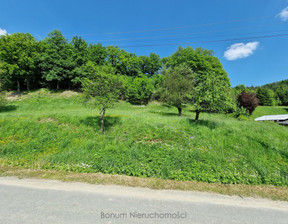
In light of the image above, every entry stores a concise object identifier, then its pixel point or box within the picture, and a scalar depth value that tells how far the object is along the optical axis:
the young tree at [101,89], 9.16
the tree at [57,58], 30.83
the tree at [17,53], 26.75
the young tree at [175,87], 16.72
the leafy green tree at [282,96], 52.98
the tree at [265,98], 52.25
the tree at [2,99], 18.57
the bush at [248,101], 27.86
